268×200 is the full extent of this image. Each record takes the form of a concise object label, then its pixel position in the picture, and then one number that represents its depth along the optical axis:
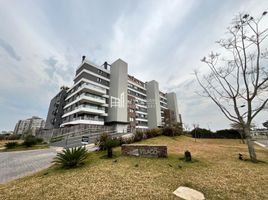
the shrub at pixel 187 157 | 8.30
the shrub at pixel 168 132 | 25.05
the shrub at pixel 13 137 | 34.88
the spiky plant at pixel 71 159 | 7.84
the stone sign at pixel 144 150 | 9.37
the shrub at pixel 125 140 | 15.00
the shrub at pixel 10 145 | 18.50
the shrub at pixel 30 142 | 19.61
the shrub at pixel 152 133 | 20.30
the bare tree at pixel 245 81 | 9.45
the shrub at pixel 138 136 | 16.56
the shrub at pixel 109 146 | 9.94
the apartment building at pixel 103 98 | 31.15
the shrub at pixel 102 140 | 12.18
